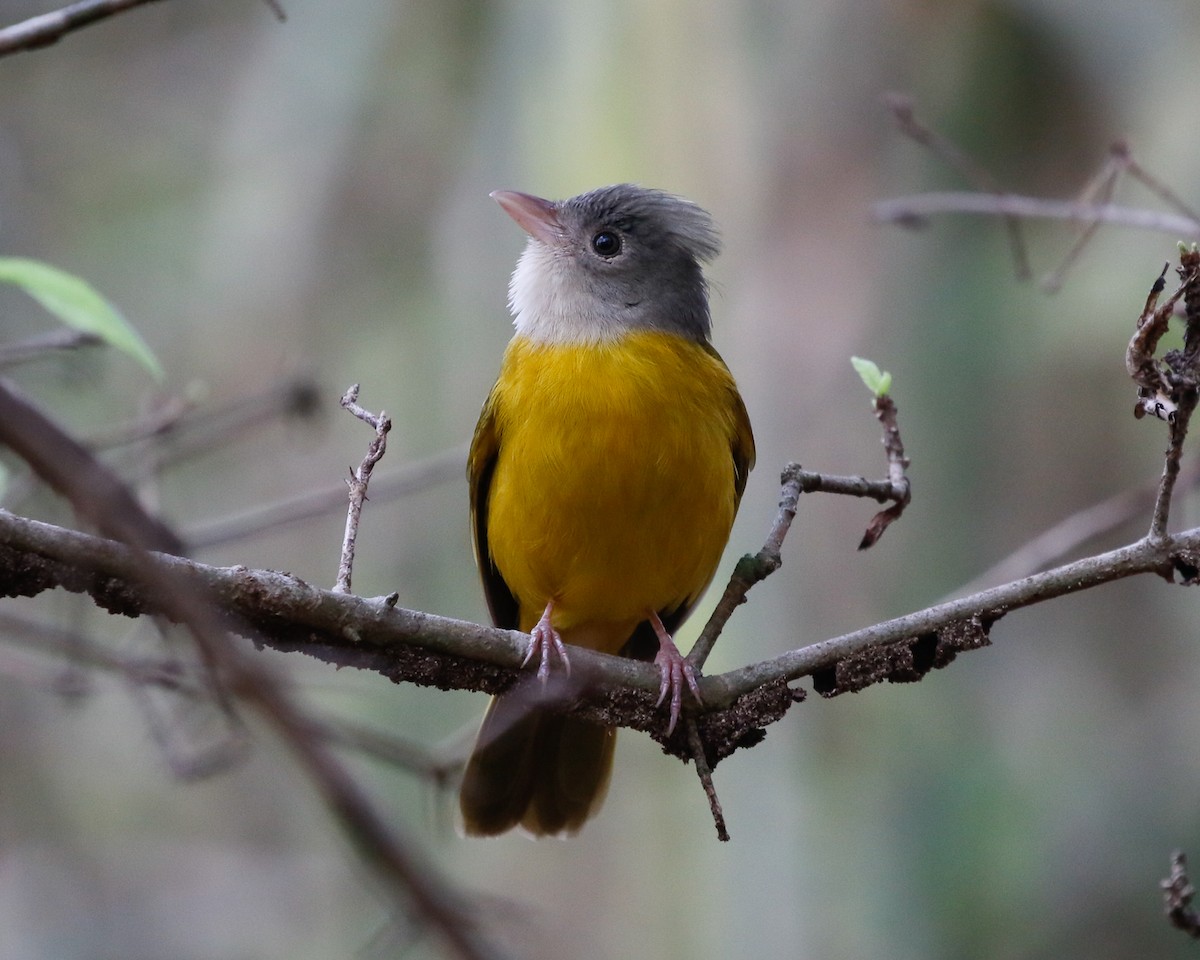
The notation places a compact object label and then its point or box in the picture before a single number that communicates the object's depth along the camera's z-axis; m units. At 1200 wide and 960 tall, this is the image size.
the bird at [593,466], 7.27
